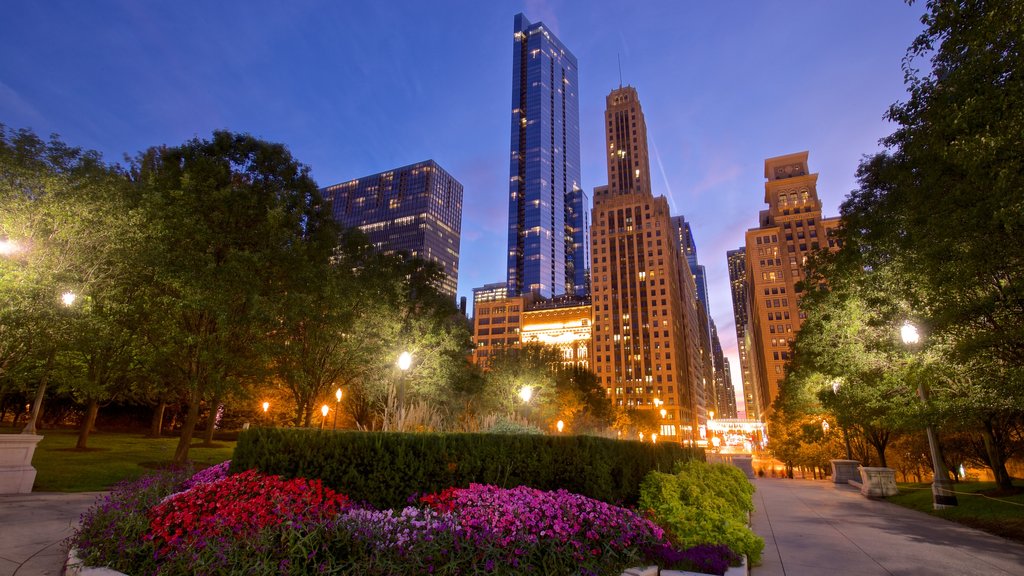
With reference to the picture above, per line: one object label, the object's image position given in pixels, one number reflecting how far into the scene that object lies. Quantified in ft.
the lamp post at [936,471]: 49.52
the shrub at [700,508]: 25.29
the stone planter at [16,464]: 44.27
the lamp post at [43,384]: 46.25
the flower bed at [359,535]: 18.36
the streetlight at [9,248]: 43.42
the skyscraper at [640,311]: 461.78
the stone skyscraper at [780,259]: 403.54
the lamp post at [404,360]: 58.01
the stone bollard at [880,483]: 67.62
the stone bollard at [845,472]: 94.73
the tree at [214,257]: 63.26
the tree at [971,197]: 32.58
